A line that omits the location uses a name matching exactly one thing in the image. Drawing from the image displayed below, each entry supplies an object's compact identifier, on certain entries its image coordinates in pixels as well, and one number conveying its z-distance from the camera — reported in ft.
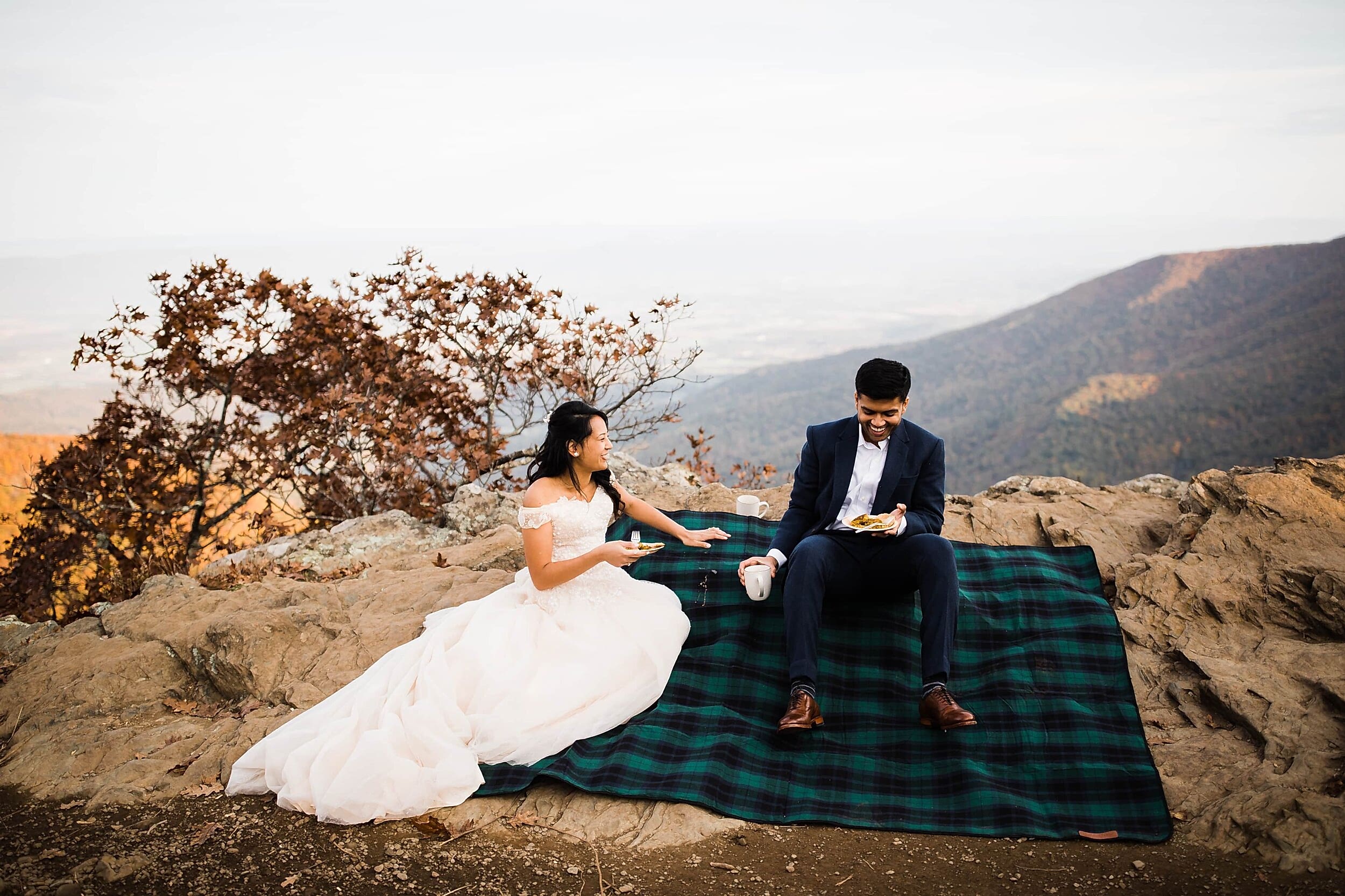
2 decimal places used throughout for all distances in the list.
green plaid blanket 12.13
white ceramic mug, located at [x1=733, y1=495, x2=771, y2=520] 19.11
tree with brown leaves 29.09
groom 13.89
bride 12.57
